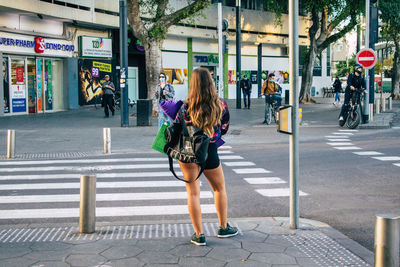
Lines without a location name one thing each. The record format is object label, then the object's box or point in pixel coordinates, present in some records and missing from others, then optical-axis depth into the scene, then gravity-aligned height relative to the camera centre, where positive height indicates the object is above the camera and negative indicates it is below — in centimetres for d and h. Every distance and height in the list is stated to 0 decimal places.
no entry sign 1966 +140
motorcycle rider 1786 +42
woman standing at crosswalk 533 -29
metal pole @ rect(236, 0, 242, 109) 2942 +271
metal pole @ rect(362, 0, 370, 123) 1958 +74
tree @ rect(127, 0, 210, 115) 2289 +285
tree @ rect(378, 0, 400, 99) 3341 +445
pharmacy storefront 2503 +131
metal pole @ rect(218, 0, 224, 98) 2669 +243
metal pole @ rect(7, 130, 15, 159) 1239 -95
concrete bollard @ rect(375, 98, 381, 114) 2612 -29
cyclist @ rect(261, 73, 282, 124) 2048 +25
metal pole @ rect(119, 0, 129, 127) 1903 +119
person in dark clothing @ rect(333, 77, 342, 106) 3416 +62
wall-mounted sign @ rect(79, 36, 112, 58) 3005 +288
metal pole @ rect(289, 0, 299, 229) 581 -9
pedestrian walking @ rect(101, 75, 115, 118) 2411 +22
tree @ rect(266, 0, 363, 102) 3091 +446
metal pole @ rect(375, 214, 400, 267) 344 -85
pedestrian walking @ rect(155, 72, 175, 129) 1573 +21
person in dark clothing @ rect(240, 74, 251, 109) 3091 +76
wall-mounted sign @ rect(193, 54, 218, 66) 4153 +292
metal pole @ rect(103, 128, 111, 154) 1298 -94
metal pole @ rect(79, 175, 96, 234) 582 -107
